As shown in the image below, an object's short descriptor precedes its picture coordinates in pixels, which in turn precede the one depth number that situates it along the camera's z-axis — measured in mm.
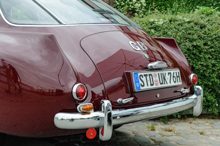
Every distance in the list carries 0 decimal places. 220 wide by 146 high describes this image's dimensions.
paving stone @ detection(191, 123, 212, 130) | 4469
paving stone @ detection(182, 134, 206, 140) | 3938
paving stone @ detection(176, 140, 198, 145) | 3707
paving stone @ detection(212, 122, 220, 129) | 4553
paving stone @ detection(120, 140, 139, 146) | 3623
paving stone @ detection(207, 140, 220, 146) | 3698
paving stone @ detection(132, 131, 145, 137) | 4008
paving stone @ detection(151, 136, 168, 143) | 3808
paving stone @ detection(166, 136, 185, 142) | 3866
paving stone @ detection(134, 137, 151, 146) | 3676
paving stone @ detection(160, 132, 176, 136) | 4102
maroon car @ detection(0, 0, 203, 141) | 2412
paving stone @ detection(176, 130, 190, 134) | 4230
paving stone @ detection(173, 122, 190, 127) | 4664
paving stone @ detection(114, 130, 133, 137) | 4012
